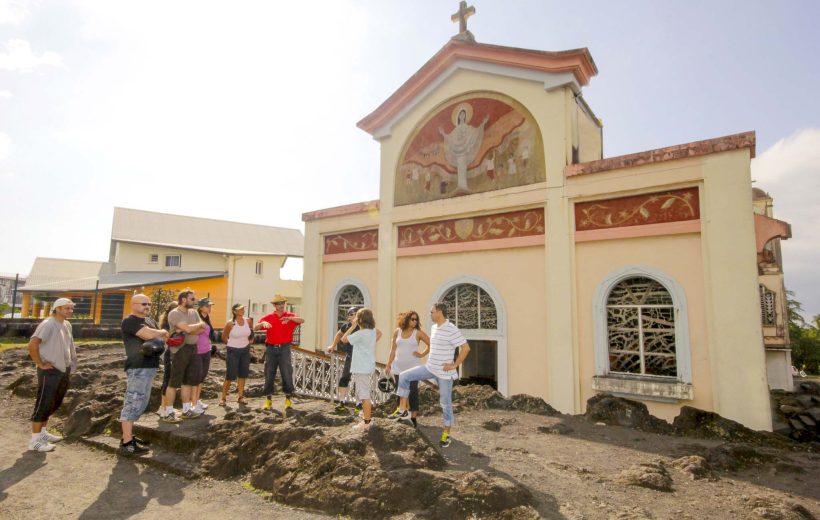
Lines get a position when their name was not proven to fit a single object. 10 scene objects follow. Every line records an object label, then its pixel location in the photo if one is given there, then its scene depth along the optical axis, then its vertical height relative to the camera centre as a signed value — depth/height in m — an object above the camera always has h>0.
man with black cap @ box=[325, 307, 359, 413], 7.17 -0.93
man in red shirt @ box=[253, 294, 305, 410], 7.25 -0.47
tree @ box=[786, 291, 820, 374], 23.25 -1.27
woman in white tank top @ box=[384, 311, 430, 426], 6.20 -0.38
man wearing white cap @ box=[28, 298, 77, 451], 5.76 -0.68
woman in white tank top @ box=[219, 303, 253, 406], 7.34 -0.53
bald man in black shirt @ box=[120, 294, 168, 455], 5.50 -0.58
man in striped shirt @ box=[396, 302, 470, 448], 5.72 -0.54
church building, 7.57 +1.59
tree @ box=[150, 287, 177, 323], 23.98 +0.74
